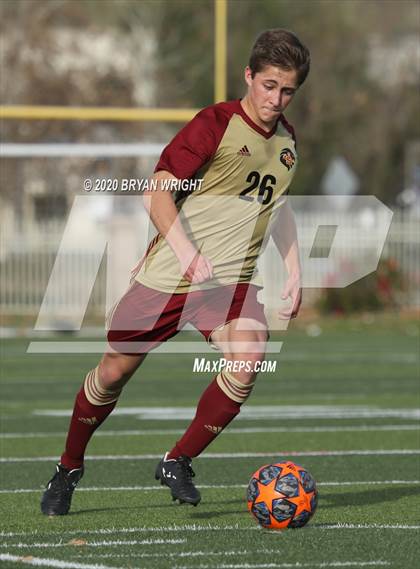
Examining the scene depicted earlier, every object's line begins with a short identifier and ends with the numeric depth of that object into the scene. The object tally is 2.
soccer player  12.76
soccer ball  12.12
